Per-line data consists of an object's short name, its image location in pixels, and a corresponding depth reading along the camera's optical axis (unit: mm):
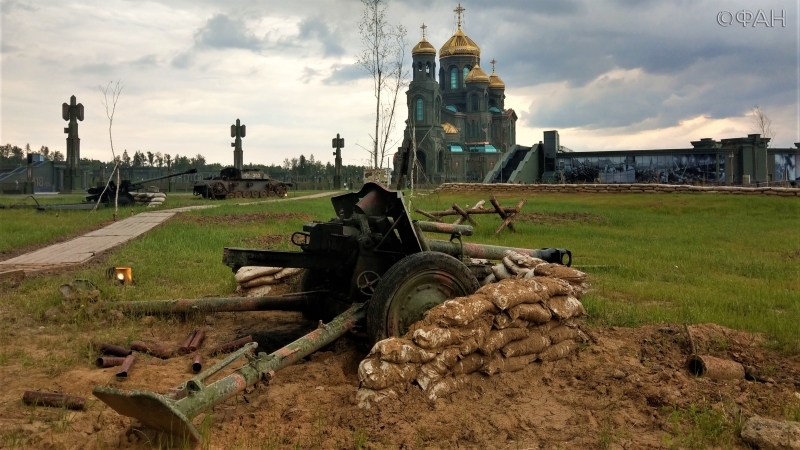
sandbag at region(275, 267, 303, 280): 8055
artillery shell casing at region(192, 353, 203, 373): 5036
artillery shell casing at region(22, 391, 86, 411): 4215
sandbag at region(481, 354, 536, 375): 4789
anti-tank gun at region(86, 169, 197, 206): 26297
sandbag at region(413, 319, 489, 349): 4551
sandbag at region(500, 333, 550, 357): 4941
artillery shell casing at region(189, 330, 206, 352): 5766
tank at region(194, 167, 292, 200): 36691
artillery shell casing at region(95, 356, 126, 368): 5145
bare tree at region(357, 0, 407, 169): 22734
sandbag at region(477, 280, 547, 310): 4988
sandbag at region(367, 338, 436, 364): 4438
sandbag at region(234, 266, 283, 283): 8016
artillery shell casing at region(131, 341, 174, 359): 5580
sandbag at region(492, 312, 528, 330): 4926
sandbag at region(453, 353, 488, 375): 4641
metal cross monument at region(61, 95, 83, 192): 38344
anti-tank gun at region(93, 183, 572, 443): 5000
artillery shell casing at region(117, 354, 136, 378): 4859
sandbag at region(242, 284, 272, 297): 7950
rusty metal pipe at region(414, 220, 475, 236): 6668
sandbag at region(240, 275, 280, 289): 8023
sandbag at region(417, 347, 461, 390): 4457
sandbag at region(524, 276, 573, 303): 5486
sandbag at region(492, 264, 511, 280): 6859
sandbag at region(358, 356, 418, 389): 4320
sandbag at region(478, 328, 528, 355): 4804
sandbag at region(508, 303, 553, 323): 5031
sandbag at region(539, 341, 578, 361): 5176
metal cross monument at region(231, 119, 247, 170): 45781
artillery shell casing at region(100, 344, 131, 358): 5414
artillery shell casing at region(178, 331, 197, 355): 5707
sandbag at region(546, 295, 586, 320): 5349
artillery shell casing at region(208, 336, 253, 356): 5699
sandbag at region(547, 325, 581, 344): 5301
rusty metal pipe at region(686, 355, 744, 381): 4969
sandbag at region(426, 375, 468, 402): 4418
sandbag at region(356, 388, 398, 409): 4246
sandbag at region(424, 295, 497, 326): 4707
